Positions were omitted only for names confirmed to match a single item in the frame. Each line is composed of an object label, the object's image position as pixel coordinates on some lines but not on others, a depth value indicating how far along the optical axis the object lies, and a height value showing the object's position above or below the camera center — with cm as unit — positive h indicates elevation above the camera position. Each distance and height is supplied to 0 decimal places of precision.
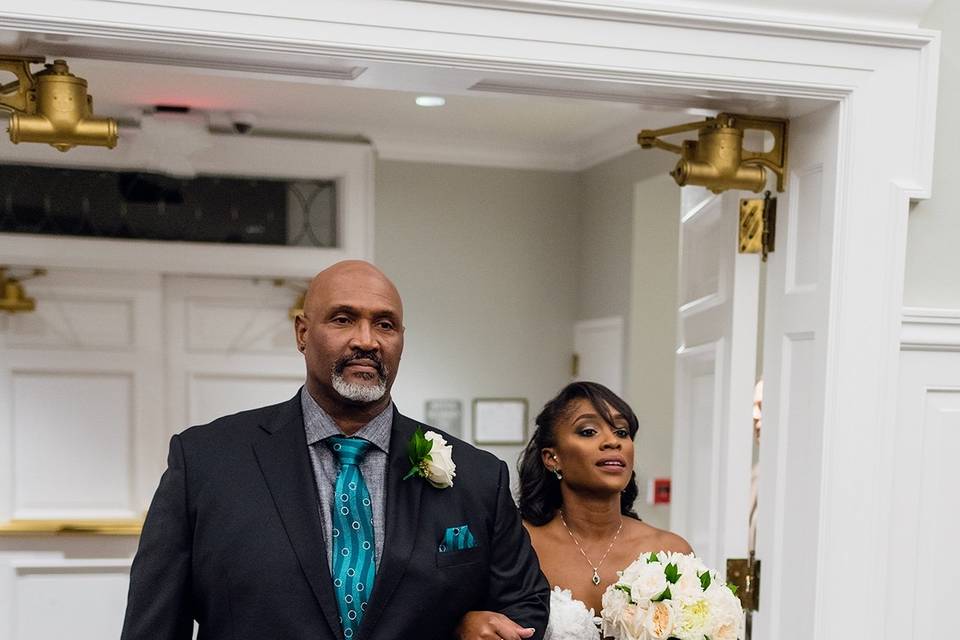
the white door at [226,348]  514 -42
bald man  175 -44
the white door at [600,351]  511 -40
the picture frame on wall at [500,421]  557 -80
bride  220 -48
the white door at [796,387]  208 -22
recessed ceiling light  462 +72
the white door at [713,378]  230 -24
